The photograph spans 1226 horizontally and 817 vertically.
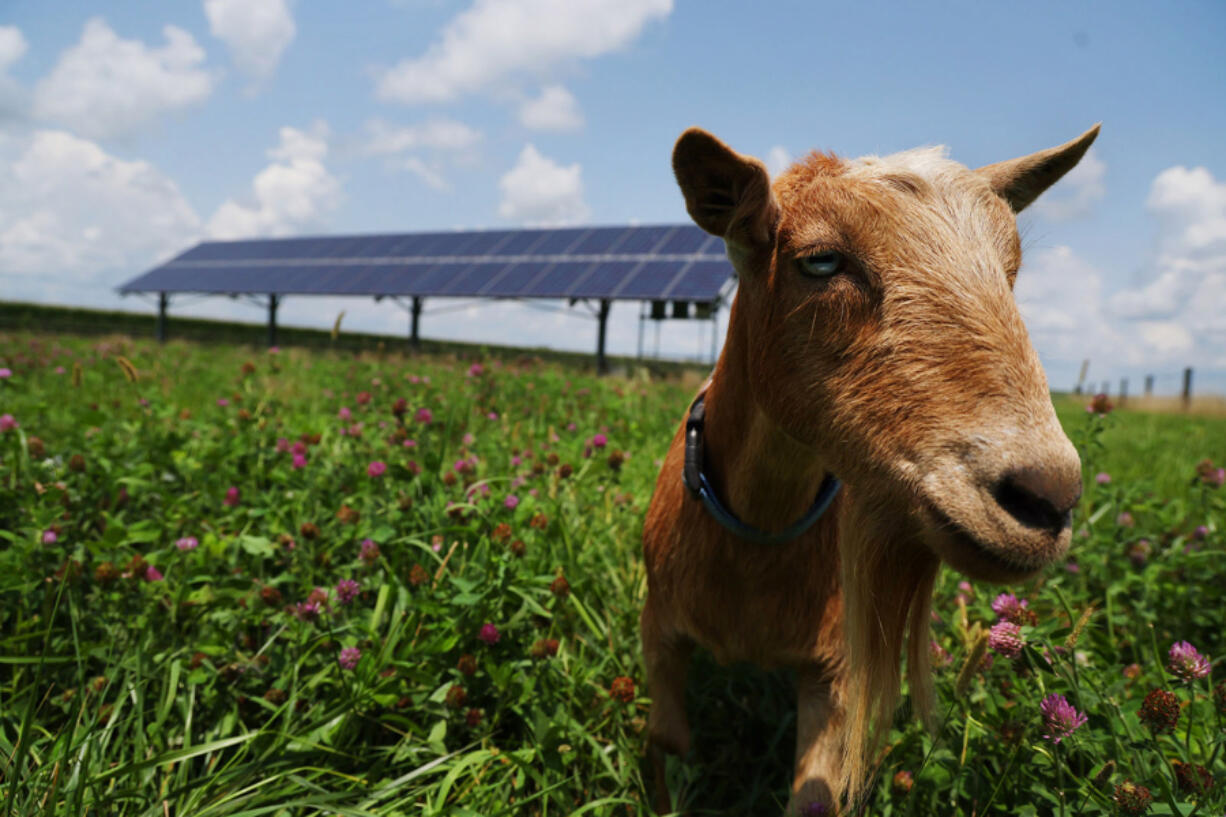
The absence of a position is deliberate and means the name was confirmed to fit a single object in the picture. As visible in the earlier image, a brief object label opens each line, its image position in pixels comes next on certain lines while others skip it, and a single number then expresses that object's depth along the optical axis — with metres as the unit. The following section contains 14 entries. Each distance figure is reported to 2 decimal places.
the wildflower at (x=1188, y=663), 0.59
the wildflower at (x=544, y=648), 0.76
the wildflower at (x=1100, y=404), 0.90
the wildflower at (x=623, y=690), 0.76
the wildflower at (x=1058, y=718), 0.55
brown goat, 0.43
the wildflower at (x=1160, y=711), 0.54
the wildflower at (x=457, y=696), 0.72
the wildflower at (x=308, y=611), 0.74
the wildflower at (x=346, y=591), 0.76
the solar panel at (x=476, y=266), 11.63
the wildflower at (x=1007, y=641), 0.59
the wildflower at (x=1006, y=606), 0.65
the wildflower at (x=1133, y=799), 0.51
